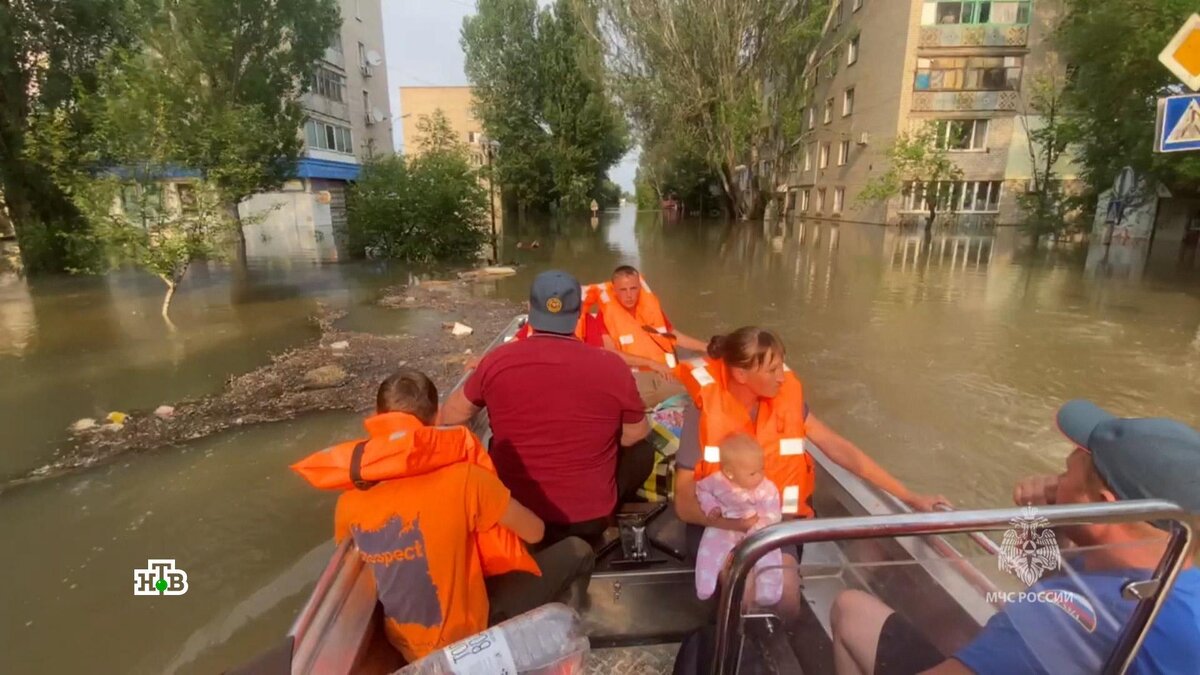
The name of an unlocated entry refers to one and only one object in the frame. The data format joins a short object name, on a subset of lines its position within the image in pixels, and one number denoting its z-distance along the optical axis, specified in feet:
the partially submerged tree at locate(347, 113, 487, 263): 54.54
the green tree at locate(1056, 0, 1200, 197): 44.96
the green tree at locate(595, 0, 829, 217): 87.30
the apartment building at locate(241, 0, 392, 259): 78.69
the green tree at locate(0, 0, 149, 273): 43.24
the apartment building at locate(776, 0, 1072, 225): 81.41
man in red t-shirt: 7.38
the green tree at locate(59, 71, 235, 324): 30.07
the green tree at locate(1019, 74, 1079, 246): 72.64
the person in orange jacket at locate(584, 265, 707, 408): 15.14
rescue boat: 3.82
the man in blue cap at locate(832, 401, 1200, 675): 3.56
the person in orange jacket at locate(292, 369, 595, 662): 5.07
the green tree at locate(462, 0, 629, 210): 107.14
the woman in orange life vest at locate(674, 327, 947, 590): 7.41
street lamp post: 57.41
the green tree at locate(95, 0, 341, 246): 33.55
